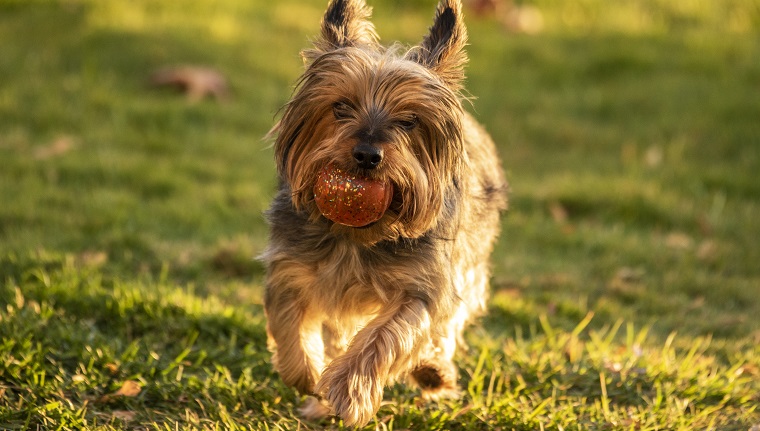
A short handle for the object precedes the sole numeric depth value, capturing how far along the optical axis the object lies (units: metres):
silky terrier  3.92
